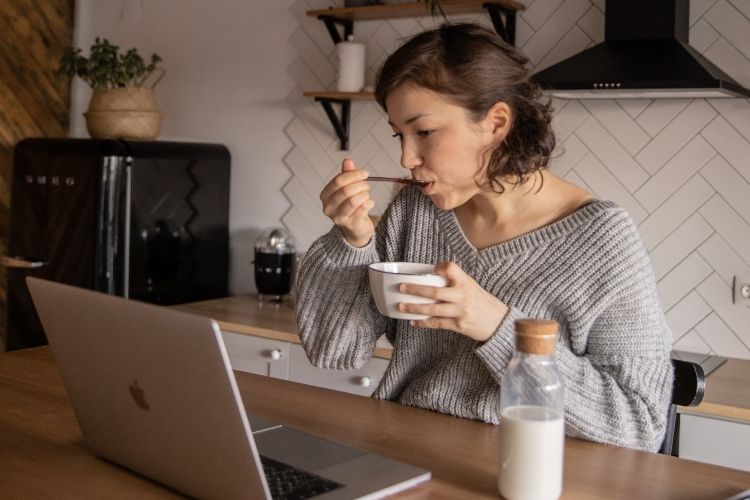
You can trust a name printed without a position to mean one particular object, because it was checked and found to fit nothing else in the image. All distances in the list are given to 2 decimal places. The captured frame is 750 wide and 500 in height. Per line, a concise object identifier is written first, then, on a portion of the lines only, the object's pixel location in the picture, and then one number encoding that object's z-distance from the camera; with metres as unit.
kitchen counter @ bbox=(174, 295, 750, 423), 2.10
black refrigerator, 3.18
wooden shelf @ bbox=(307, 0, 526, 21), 2.81
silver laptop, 0.95
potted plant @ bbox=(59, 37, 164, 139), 3.42
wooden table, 1.09
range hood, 2.28
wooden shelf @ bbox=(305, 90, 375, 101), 3.01
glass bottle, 1.01
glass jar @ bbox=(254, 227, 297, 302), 3.21
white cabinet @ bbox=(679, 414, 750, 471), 2.11
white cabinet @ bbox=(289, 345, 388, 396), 2.61
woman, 1.43
